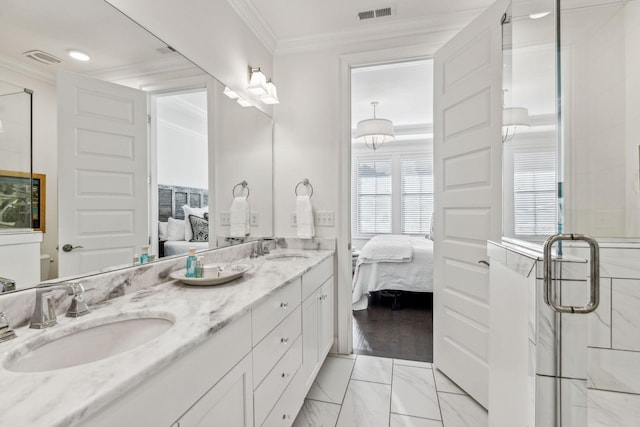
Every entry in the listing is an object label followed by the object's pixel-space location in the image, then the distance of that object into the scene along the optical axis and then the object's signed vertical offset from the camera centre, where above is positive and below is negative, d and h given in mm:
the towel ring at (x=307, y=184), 2539 +236
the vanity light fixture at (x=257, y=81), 2244 +968
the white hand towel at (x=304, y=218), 2438 -46
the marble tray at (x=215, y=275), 1321 -297
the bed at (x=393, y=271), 3525 -694
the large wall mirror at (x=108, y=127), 961 +347
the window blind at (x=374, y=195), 6281 +362
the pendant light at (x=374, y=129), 4082 +1136
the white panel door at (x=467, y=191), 1746 +140
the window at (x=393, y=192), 6062 +415
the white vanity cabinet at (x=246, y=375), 674 -506
